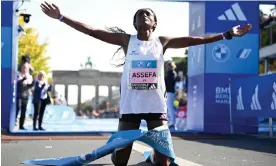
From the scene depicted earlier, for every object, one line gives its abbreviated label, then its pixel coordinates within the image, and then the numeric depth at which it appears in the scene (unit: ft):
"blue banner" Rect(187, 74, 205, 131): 36.88
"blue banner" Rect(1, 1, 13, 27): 34.12
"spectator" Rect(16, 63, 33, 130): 33.88
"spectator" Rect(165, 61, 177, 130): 35.35
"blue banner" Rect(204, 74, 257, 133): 36.24
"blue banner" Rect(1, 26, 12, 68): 33.91
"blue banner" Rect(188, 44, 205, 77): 37.01
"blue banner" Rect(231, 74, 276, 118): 29.10
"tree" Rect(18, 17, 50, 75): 108.68
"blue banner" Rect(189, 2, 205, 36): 37.14
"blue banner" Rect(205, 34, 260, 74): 36.52
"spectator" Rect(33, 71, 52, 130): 34.27
